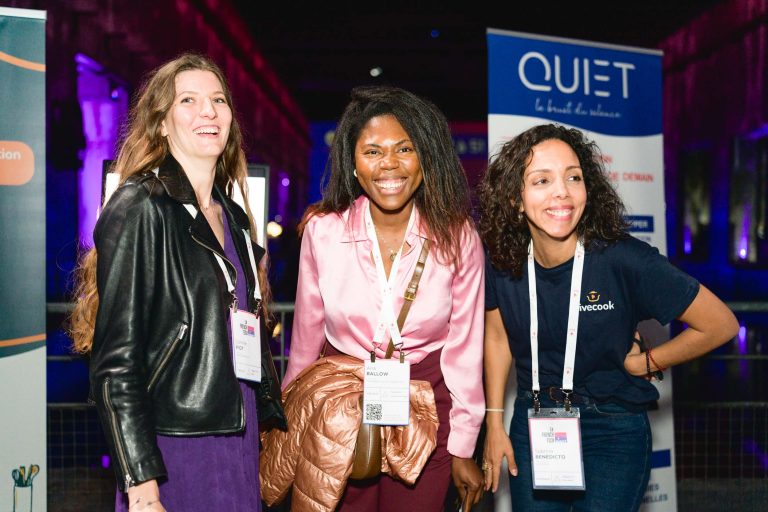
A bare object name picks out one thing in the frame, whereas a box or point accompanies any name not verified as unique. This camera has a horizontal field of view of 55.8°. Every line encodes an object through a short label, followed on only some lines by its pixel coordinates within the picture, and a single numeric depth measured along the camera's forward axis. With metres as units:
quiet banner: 3.58
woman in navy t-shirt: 2.19
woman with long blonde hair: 1.60
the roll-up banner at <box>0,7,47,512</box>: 2.96
